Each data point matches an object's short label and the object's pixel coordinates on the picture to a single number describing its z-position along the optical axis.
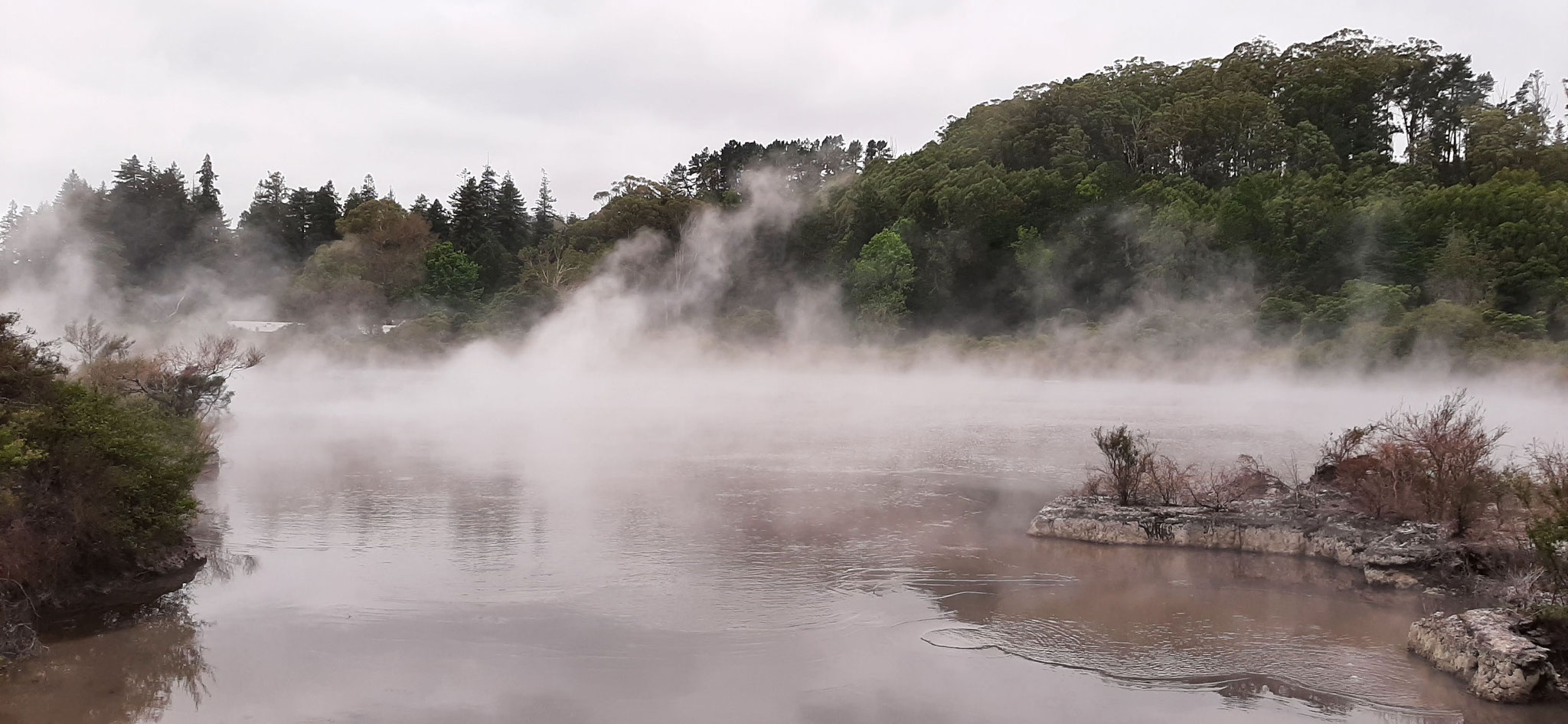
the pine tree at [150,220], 59.69
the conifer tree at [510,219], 69.56
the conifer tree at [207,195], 64.75
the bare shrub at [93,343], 23.64
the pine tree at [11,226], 52.50
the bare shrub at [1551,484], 9.34
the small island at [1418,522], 8.83
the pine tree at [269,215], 64.38
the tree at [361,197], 68.58
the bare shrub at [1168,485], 14.47
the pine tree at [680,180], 75.75
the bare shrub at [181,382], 18.94
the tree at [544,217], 77.92
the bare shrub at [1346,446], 14.70
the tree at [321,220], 65.75
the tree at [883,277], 51.91
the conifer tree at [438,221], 68.56
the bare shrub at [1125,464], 14.44
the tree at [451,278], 57.38
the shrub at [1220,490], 14.16
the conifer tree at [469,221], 66.75
